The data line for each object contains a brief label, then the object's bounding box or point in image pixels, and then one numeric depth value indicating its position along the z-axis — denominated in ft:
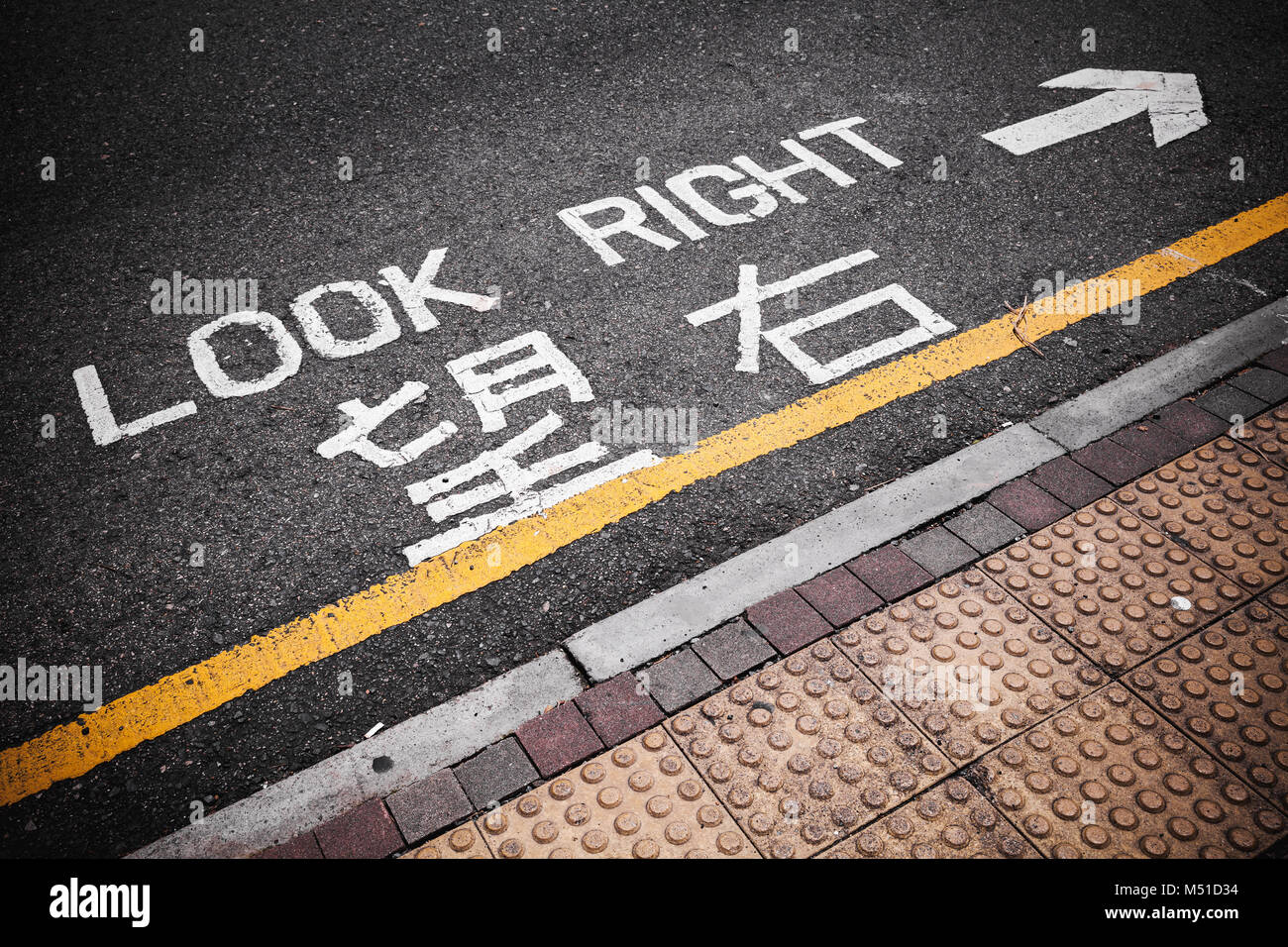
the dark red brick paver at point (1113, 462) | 9.94
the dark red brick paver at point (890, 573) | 9.00
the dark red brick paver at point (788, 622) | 8.58
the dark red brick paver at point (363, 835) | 7.18
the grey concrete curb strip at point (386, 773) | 7.38
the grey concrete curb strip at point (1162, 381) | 10.60
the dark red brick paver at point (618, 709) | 7.94
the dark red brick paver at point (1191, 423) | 10.29
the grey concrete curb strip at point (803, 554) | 8.69
